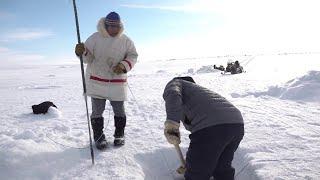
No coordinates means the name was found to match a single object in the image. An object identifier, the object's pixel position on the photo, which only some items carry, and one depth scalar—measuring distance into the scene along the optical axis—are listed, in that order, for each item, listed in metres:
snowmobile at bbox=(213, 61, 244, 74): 14.01
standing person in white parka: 3.00
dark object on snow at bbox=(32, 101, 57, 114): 4.90
